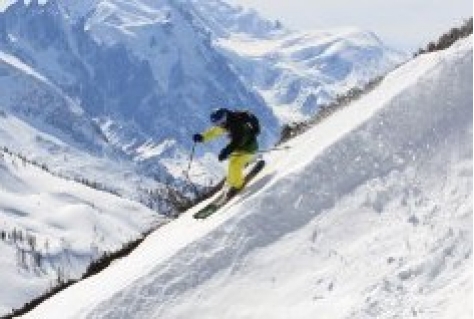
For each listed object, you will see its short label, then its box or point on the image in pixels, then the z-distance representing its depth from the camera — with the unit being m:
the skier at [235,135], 23.34
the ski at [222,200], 21.97
